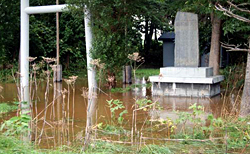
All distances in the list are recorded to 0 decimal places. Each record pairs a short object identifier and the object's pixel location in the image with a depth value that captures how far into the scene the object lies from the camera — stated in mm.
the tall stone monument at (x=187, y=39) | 12930
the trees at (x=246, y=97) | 7793
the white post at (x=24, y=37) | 12758
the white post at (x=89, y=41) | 12633
